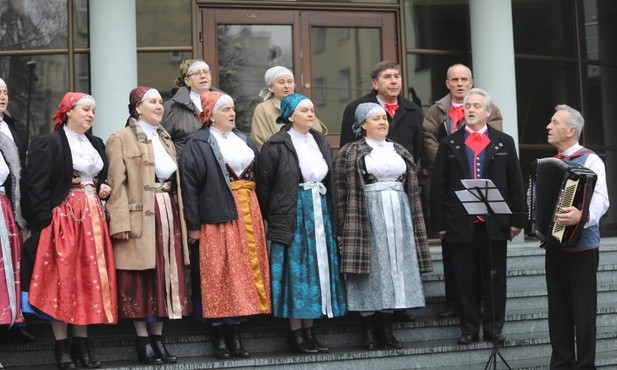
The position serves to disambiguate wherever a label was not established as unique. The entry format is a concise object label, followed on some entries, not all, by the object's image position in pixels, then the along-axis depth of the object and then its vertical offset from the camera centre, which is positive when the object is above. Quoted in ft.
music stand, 25.71 +0.58
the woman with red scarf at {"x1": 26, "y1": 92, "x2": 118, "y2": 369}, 24.30 -0.04
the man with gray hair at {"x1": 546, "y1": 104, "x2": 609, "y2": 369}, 24.91 -1.20
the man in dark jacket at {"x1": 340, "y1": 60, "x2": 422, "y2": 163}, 28.94 +3.10
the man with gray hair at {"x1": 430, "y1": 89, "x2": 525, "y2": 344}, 27.35 +0.27
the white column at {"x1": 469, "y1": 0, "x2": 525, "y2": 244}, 37.93 +5.81
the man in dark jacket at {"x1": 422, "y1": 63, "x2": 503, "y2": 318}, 30.01 +3.00
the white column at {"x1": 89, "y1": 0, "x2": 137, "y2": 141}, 33.99 +5.41
